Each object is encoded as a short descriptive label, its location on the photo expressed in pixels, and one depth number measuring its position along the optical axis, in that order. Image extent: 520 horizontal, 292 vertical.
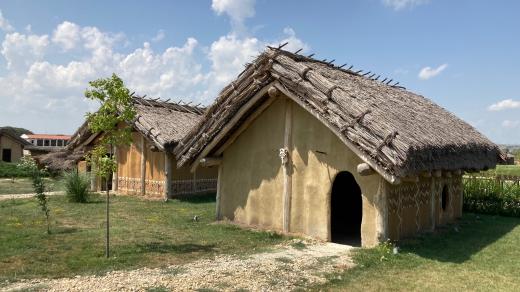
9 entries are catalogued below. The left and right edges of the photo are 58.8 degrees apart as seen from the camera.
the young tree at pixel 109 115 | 9.80
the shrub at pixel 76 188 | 18.72
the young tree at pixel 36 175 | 11.75
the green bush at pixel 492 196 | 17.34
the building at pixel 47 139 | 51.82
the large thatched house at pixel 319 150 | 10.27
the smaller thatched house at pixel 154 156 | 20.03
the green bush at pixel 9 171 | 32.00
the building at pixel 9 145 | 40.72
